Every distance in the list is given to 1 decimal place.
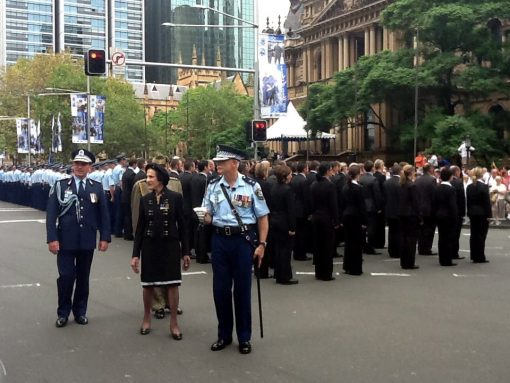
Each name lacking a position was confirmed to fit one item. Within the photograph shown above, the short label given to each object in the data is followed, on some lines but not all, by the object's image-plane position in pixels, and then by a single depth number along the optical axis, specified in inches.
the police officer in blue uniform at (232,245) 289.0
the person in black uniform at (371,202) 611.5
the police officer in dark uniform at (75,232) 335.0
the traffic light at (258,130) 958.4
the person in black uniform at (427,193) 549.5
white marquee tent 1748.3
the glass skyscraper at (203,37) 5634.8
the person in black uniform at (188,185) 569.0
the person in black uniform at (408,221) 518.9
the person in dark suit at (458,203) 559.5
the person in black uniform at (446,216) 534.3
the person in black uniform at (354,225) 492.7
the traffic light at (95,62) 874.1
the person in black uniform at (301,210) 561.6
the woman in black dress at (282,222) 458.0
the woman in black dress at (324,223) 468.8
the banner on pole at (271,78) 970.7
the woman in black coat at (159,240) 309.1
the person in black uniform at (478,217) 557.0
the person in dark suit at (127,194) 688.4
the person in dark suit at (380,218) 624.8
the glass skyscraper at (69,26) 5836.6
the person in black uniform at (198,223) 551.8
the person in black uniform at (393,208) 552.8
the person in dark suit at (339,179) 589.9
